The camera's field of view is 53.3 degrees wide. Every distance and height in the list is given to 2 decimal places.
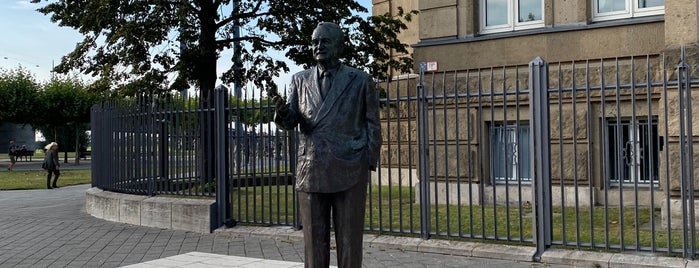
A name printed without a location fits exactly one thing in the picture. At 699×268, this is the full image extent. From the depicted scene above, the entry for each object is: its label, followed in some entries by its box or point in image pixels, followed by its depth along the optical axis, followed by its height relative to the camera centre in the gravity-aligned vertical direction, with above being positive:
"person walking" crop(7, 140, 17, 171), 33.24 -0.48
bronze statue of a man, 4.43 -0.01
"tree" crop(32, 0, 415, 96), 14.91 +2.47
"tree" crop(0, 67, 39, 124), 41.34 +2.80
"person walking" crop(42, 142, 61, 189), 20.38 -0.45
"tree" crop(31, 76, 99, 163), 41.66 +2.55
